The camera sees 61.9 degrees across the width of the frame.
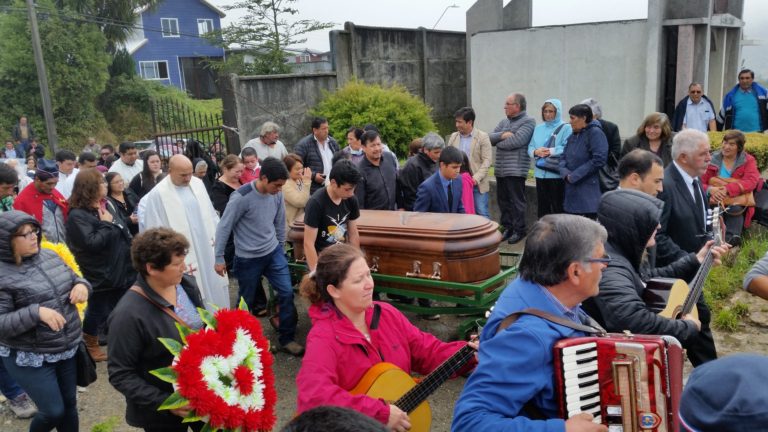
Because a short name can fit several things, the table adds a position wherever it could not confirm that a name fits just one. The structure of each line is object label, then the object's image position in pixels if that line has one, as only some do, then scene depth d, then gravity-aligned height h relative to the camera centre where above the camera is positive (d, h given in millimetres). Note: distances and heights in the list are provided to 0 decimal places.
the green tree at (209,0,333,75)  19469 +1630
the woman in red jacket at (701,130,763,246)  6621 -1173
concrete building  11812 +235
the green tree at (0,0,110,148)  25391 +1070
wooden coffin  5176 -1356
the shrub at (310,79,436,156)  11359 -556
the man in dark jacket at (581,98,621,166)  7703 -823
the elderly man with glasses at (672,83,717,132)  9586 -712
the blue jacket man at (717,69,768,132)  10188 -694
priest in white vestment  5754 -1127
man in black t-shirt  5227 -1084
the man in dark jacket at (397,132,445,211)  7094 -977
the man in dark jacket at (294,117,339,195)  8695 -886
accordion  2150 -1029
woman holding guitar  2941 -1298
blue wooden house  41312 +2610
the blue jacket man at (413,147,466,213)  6168 -1064
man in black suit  4730 -947
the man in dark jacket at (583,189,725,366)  3184 -1046
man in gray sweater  5617 -1344
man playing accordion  2201 -912
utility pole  18531 +1049
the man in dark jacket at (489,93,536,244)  8523 -1174
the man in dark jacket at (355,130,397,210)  6902 -1044
